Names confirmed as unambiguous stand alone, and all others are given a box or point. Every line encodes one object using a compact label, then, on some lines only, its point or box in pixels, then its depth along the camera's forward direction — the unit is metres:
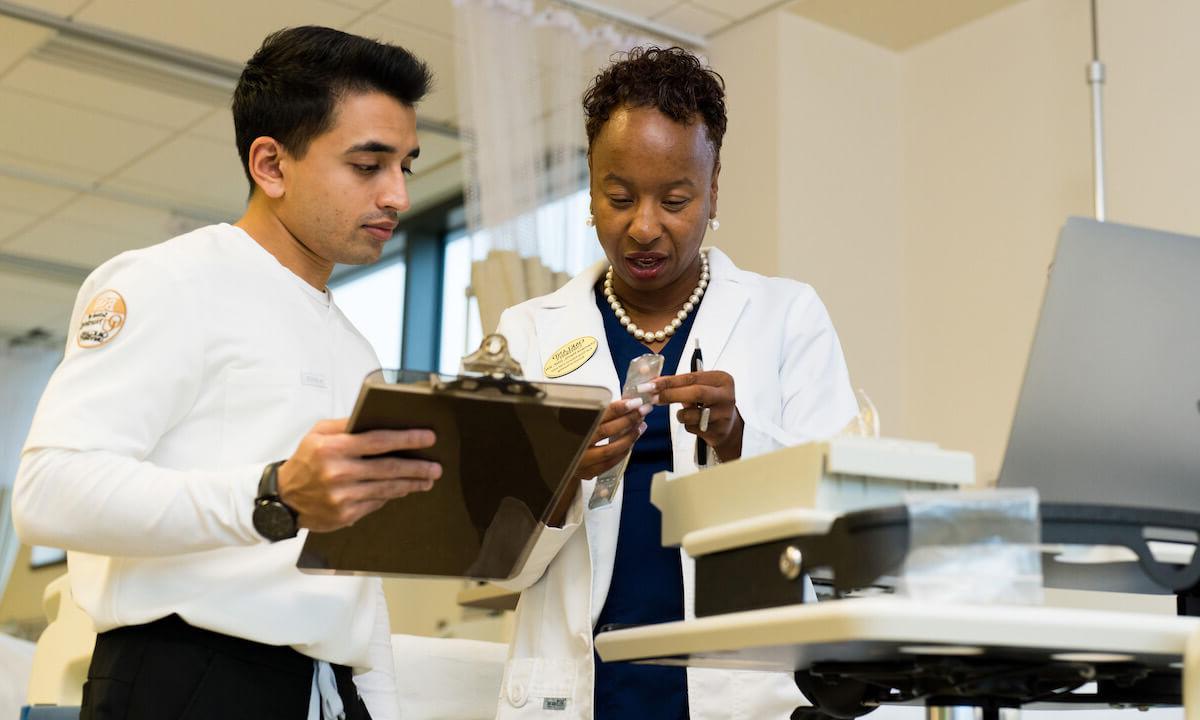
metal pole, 3.57
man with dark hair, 1.25
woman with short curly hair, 1.64
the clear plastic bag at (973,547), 1.02
